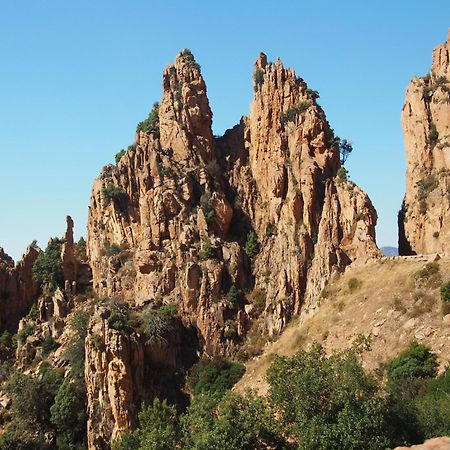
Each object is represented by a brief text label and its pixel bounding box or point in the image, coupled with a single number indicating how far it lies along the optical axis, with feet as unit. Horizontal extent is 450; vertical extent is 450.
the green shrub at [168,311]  199.31
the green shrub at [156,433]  121.60
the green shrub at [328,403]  109.50
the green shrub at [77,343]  198.39
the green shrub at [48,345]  217.56
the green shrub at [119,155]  248.83
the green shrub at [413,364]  141.28
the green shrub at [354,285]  183.93
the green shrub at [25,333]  225.56
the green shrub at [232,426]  115.44
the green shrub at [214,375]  185.06
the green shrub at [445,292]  158.30
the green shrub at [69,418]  183.32
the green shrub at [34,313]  234.99
